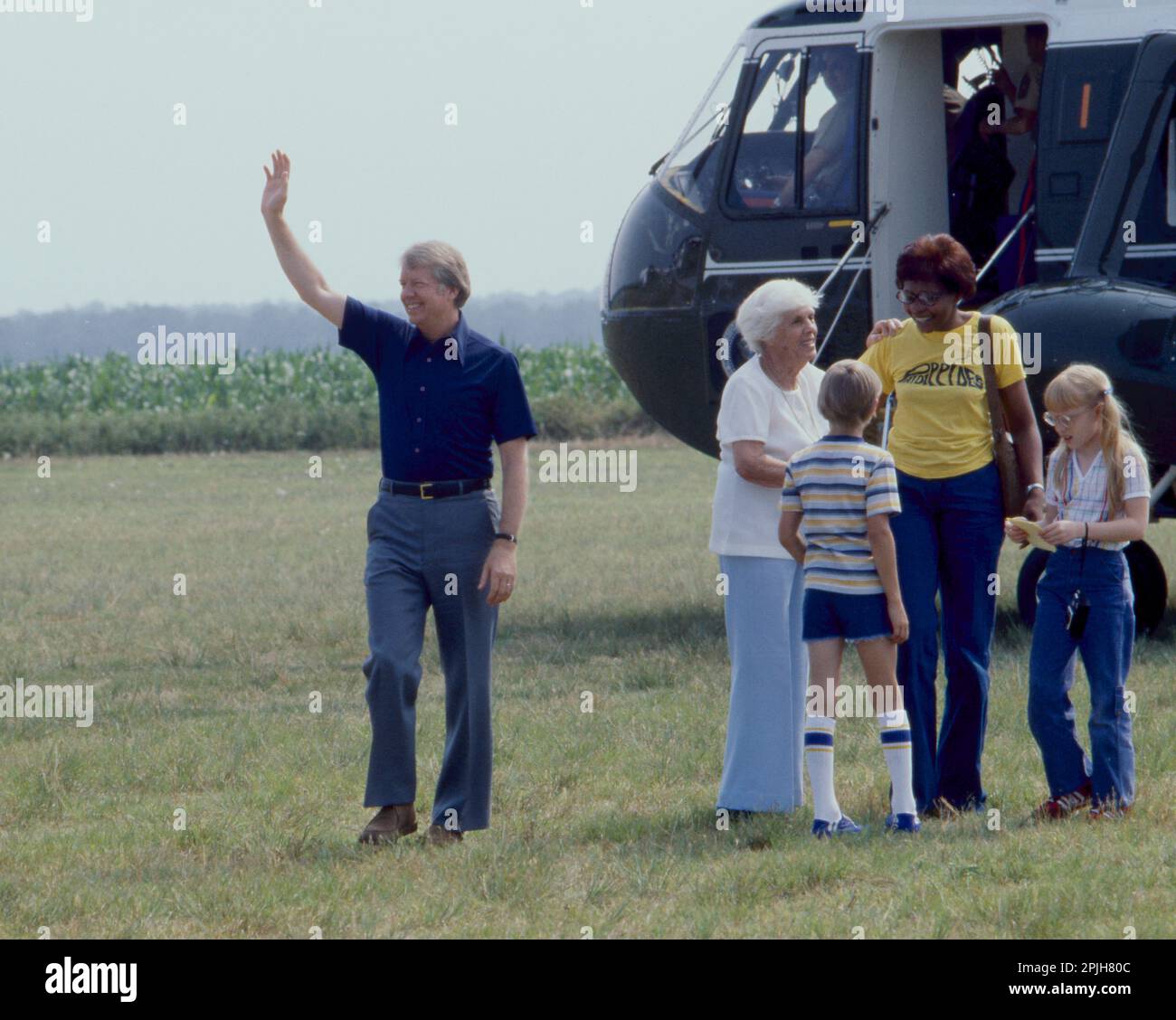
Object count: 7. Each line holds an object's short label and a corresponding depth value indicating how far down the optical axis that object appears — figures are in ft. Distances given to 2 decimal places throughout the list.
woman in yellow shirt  39.09
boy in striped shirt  37.22
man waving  38.75
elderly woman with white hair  39.29
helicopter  58.44
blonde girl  38.11
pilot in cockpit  66.39
